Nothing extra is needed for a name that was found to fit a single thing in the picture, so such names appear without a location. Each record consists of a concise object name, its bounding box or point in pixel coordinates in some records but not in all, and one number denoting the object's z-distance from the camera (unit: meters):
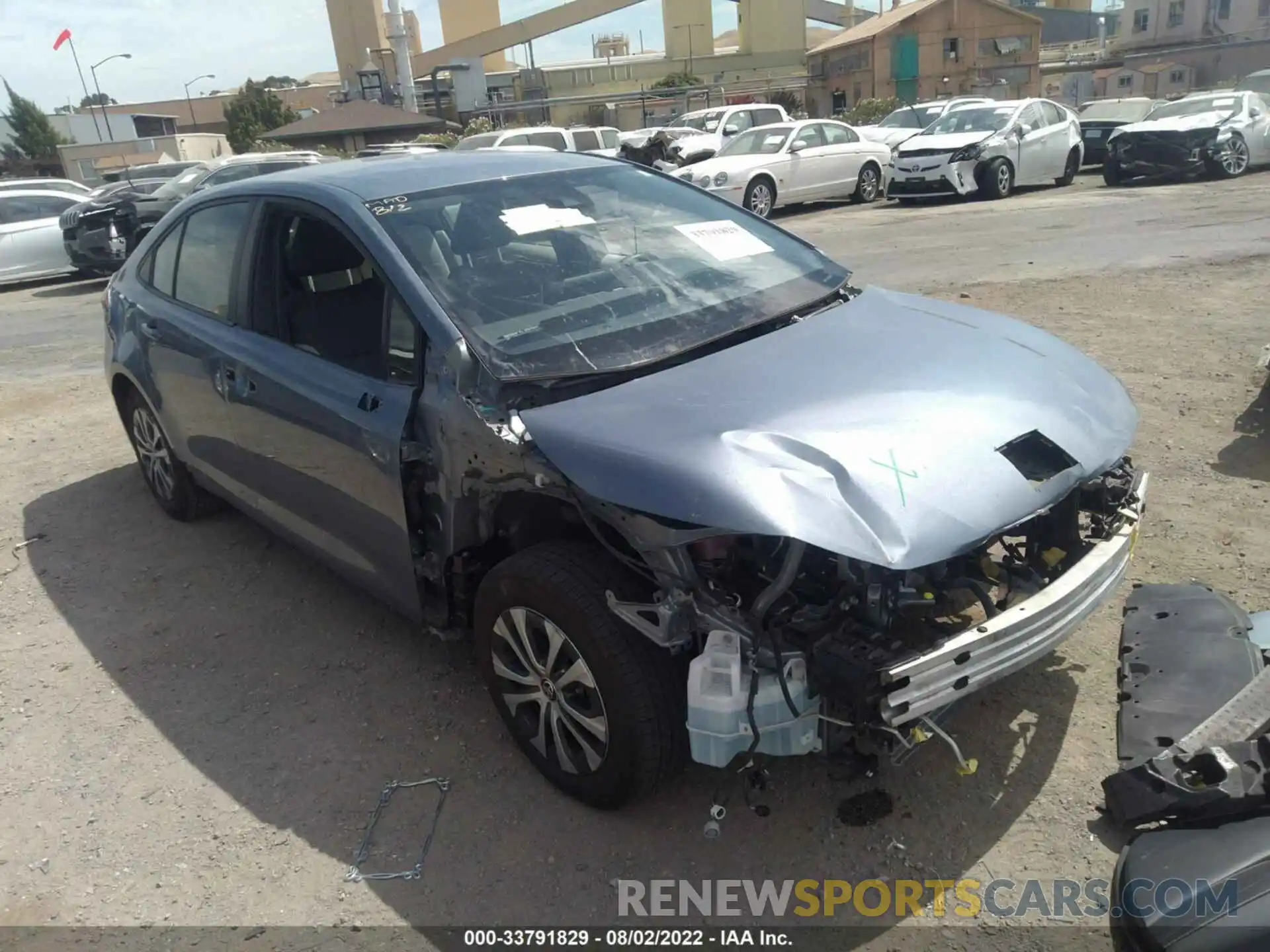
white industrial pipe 49.88
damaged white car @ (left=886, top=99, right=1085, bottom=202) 15.38
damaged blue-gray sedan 2.37
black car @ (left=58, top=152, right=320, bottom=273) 13.77
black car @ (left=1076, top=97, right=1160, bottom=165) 18.81
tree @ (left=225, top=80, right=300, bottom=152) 58.94
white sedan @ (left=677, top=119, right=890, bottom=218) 14.90
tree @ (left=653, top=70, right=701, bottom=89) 63.34
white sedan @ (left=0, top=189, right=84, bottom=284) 14.86
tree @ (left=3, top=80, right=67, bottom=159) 57.34
